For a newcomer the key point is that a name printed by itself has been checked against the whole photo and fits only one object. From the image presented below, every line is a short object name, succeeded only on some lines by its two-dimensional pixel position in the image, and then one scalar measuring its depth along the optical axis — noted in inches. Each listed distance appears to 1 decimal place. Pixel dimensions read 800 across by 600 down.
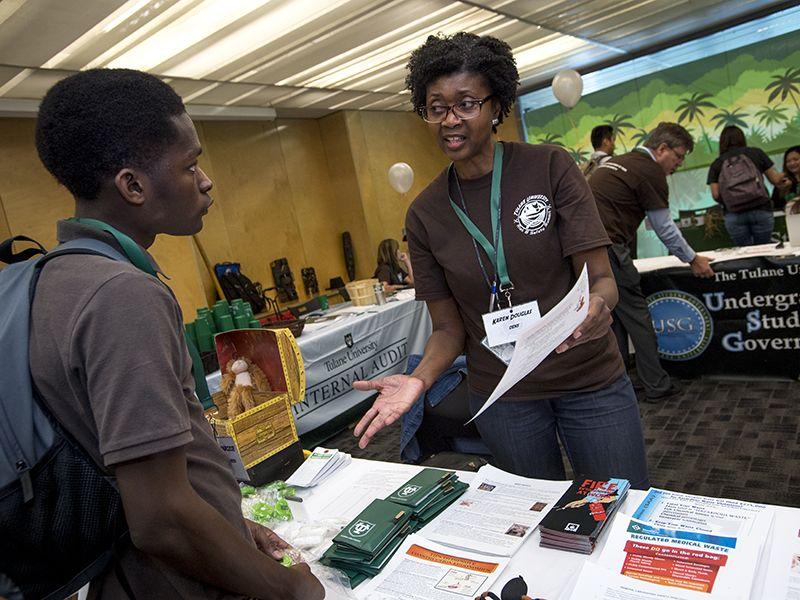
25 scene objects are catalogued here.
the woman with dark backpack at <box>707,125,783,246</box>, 209.5
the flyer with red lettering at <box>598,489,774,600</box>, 39.3
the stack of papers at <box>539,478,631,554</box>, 45.9
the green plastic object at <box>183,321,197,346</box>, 150.3
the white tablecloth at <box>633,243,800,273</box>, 143.6
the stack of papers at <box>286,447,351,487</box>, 70.3
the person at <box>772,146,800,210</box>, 250.1
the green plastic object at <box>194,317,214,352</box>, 148.3
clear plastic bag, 49.6
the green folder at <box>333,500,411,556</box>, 50.1
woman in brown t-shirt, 57.9
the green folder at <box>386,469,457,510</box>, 56.0
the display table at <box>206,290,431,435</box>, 161.0
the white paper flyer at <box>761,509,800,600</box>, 37.1
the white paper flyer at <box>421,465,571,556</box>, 49.7
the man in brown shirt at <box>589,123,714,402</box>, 141.0
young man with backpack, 28.3
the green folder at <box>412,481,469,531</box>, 54.8
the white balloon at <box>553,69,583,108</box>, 254.1
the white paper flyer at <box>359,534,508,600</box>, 44.8
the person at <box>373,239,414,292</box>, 235.1
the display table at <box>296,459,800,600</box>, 43.7
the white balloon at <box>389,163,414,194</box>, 289.1
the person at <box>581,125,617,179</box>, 169.9
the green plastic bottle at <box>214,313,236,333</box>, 151.2
